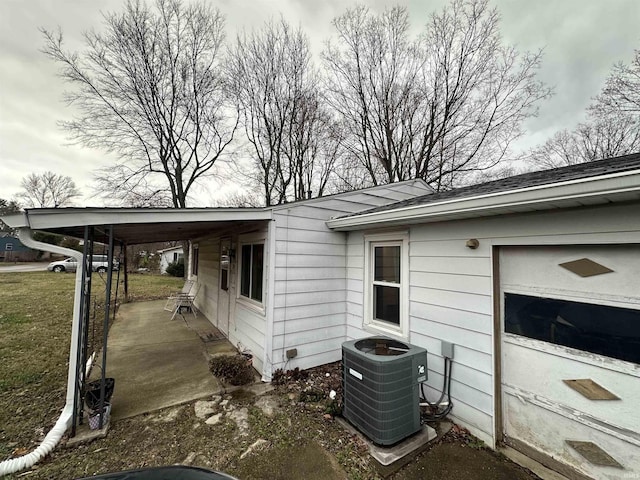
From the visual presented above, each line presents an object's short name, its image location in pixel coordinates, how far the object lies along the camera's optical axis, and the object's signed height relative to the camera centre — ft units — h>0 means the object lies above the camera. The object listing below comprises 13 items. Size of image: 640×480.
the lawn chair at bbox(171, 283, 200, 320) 25.39 -4.98
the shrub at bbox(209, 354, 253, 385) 12.80 -5.89
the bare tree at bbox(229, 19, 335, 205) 37.19 +22.37
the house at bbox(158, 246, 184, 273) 82.09 -1.91
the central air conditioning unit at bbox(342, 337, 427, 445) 8.42 -4.48
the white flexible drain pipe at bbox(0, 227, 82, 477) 7.38 -5.38
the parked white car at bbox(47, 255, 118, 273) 63.21 -3.57
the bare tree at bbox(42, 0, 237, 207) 32.30 +21.41
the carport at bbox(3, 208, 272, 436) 8.27 +0.73
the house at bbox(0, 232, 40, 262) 92.01 -0.64
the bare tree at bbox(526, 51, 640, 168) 27.89 +16.85
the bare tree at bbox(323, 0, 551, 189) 30.89 +21.73
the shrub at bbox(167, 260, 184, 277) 70.64 -4.57
